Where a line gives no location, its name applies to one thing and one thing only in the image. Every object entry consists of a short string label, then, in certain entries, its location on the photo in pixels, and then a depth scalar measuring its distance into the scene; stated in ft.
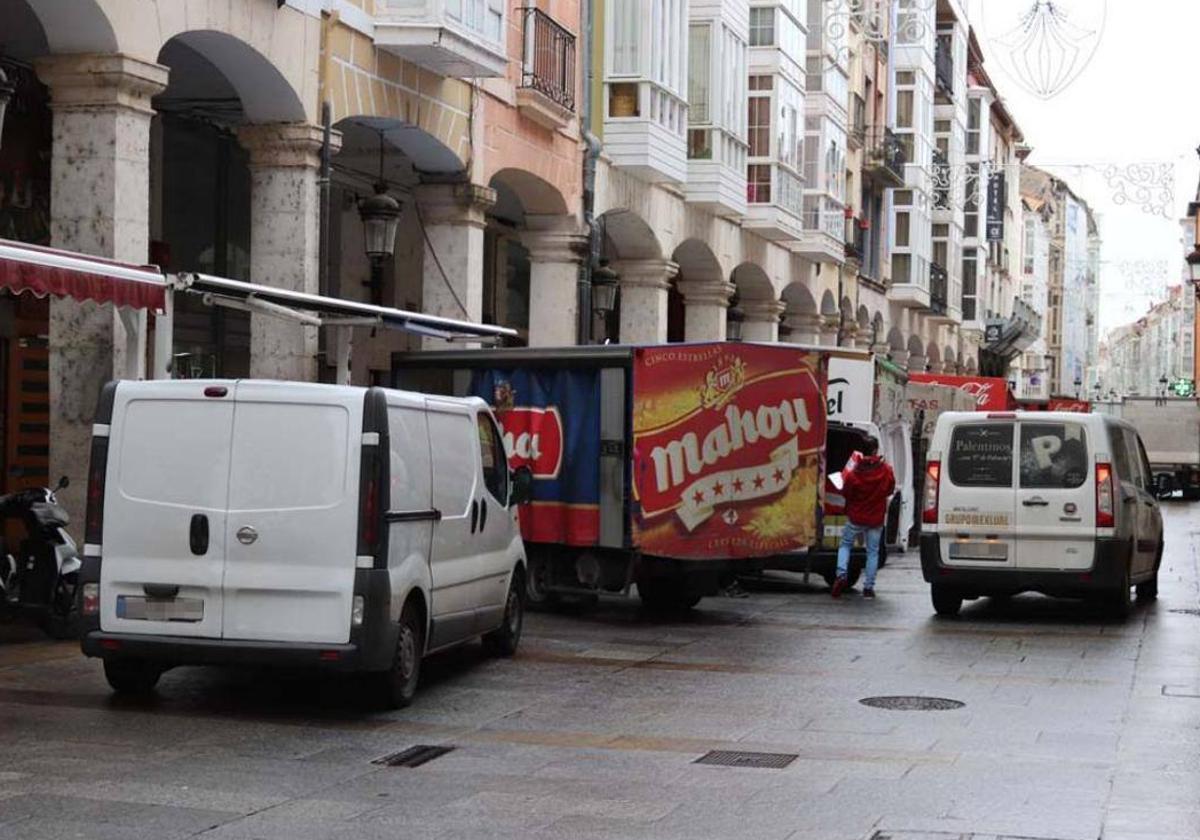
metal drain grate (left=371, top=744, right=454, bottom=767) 31.81
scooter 44.91
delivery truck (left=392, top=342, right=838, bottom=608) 55.88
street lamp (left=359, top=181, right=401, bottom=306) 64.54
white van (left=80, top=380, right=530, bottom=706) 35.81
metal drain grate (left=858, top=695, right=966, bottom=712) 39.40
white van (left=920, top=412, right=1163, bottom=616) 58.13
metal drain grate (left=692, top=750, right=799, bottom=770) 32.14
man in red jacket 67.15
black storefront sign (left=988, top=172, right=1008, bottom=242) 244.83
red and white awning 40.22
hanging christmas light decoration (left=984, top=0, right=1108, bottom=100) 68.59
